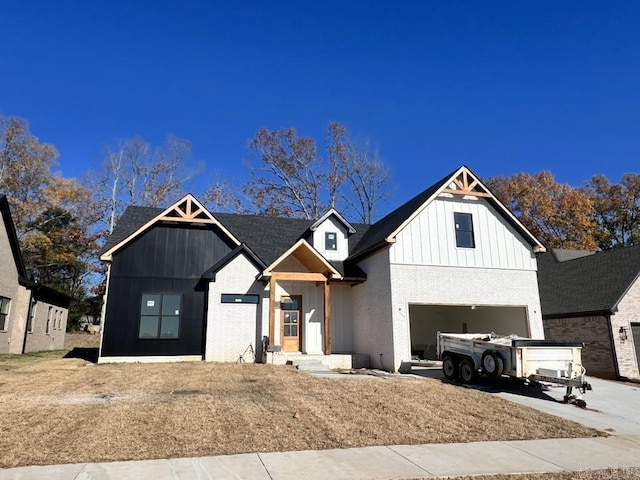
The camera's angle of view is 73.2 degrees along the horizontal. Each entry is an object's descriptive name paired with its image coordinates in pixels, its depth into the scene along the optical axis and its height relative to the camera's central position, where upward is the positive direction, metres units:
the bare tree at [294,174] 35.22 +12.32
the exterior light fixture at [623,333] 17.58 -0.30
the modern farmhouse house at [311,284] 16.02 +1.63
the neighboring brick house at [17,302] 18.36 +1.15
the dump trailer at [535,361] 10.74 -0.89
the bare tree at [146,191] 33.97 +10.64
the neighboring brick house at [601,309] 17.55 +0.71
